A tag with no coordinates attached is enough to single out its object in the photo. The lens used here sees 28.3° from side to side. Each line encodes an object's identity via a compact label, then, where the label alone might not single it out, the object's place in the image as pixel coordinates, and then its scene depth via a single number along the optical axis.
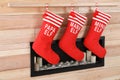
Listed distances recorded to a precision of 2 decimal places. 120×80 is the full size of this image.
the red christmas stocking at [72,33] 1.95
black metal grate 1.99
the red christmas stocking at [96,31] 2.07
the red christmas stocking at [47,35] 1.83
